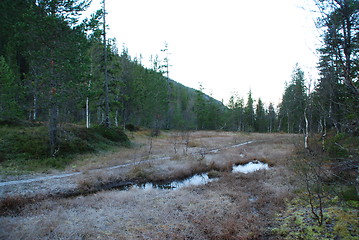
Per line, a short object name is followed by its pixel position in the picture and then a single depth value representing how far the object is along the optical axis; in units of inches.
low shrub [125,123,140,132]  1362.7
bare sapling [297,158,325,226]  228.7
